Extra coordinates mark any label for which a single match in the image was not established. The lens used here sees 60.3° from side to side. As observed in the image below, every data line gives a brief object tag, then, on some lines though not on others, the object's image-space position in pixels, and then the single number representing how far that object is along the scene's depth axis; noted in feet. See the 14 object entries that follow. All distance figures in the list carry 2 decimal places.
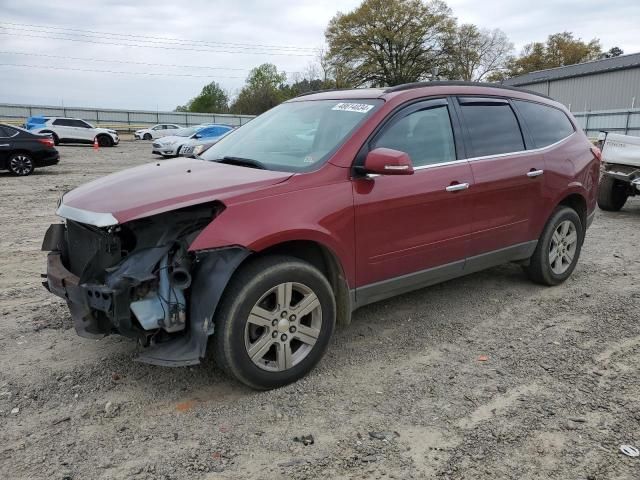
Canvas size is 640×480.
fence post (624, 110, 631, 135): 84.72
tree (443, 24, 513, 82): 196.34
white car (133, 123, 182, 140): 131.34
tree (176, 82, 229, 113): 253.03
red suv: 10.03
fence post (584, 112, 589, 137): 92.90
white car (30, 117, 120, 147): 99.30
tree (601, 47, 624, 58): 289.33
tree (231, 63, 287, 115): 214.90
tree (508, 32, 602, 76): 231.30
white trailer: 29.19
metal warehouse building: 136.98
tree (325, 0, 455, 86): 192.54
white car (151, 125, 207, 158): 75.25
